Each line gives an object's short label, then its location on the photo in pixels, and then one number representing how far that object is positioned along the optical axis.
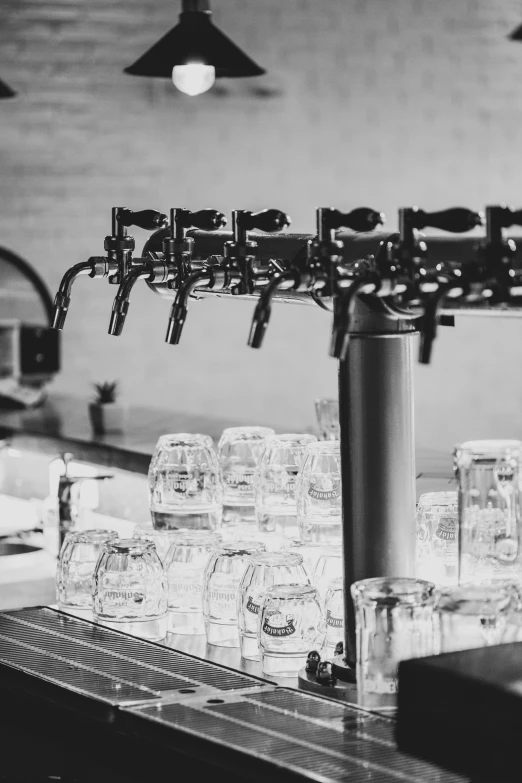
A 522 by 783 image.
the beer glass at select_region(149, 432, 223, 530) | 3.56
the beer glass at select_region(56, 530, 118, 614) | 3.36
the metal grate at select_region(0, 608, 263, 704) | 3.04
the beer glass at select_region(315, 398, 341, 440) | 3.98
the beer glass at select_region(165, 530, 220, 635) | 3.28
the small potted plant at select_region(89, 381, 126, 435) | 5.28
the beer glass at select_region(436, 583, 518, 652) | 2.85
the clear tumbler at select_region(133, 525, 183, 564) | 3.42
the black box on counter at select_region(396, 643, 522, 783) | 2.73
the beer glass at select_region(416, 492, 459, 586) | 3.19
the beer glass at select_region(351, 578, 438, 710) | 2.90
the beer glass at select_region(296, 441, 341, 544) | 3.30
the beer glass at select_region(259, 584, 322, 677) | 3.06
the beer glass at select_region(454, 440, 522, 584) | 2.98
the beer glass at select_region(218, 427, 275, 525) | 3.66
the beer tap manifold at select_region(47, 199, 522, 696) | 2.85
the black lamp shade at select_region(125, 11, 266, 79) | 4.56
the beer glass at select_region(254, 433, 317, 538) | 3.48
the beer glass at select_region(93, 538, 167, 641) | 3.21
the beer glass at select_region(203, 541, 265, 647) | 3.20
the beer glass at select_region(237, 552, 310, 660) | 3.12
